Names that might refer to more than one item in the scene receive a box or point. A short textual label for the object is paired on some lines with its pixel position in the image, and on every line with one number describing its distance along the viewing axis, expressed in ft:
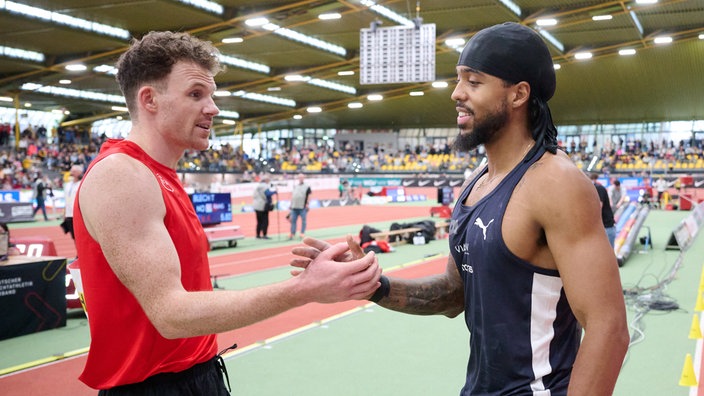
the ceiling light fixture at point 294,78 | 122.94
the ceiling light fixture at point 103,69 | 107.76
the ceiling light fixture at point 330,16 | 80.81
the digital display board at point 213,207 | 56.89
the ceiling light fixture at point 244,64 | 110.53
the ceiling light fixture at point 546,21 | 87.21
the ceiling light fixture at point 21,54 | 96.17
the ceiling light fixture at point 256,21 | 81.10
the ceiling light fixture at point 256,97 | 141.32
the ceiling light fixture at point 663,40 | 102.24
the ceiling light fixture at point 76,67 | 102.86
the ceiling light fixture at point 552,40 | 100.34
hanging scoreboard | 67.72
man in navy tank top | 6.75
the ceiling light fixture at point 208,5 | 74.95
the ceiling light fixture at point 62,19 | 73.26
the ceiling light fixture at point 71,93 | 125.02
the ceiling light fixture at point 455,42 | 96.96
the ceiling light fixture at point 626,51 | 111.37
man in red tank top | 6.72
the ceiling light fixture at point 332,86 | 138.04
